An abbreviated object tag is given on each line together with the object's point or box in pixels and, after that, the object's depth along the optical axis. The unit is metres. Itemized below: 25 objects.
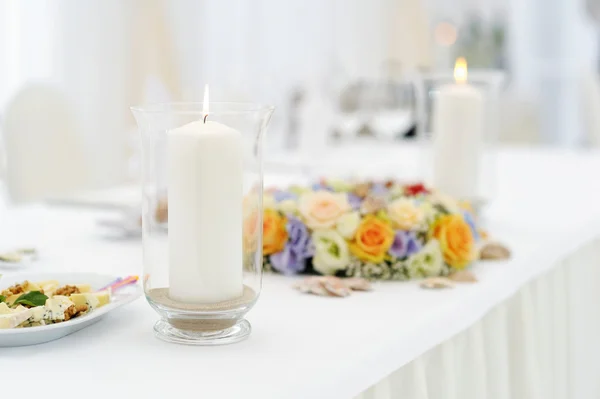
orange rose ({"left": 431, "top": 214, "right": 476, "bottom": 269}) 1.46
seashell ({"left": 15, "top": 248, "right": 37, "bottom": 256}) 1.51
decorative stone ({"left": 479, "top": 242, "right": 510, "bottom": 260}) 1.55
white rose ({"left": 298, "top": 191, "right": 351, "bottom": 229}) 1.44
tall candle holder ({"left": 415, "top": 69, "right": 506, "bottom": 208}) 1.80
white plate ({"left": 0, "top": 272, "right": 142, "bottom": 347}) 1.14
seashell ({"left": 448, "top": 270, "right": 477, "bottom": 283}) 1.43
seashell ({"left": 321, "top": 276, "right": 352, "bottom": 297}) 1.36
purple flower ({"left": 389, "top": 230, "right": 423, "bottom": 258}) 1.44
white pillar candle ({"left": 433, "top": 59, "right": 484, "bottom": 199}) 1.78
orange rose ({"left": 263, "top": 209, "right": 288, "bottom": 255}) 1.46
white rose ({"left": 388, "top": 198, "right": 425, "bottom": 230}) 1.45
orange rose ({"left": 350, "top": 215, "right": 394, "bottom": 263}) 1.42
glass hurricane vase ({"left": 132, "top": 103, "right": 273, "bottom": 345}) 1.16
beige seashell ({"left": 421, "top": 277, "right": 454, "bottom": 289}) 1.41
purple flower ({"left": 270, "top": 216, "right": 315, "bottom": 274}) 1.45
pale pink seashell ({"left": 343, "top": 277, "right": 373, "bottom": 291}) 1.39
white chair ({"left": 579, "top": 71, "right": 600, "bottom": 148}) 4.85
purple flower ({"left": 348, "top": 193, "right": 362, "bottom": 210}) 1.50
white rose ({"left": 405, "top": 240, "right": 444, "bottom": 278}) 1.44
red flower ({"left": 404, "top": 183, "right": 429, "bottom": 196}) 1.58
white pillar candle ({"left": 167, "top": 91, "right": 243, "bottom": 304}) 1.16
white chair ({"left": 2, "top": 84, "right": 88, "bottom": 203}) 2.67
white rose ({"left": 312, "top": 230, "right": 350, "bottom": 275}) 1.43
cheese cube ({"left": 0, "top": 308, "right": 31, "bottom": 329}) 1.14
